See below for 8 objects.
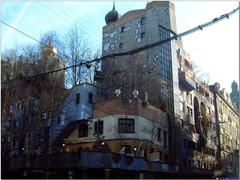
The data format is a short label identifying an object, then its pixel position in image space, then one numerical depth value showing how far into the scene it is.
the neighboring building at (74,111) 25.47
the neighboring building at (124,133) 22.90
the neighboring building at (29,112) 20.91
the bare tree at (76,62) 29.08
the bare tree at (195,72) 40.19
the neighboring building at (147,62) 29.04
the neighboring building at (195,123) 31.42
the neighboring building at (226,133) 42.27
